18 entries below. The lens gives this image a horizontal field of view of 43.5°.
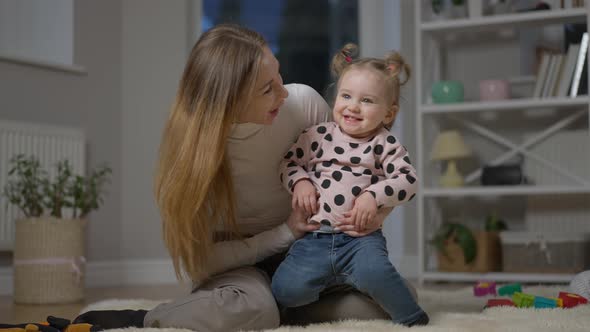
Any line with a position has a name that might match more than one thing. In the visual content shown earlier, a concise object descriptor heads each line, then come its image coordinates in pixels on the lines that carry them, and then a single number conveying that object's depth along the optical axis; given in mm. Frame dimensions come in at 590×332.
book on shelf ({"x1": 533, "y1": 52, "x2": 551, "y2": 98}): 3139
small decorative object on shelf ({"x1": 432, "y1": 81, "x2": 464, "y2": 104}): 3215
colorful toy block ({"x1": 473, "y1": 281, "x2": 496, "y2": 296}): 2391
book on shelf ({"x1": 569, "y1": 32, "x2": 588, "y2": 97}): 3059
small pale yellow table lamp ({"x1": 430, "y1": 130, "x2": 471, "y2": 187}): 3223
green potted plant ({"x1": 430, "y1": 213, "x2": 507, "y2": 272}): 3152
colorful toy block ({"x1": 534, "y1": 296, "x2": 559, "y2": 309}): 1856
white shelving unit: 3070
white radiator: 2867
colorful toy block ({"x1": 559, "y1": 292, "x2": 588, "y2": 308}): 1858
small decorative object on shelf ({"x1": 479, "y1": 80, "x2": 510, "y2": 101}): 3170
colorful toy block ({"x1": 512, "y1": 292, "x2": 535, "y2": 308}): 1890
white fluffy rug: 1450
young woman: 1486
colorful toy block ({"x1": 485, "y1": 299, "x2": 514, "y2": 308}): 1875
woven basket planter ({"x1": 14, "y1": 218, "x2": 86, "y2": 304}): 2613
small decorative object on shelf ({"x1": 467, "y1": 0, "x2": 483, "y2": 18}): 3189
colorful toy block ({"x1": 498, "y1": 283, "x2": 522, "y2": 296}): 2342
